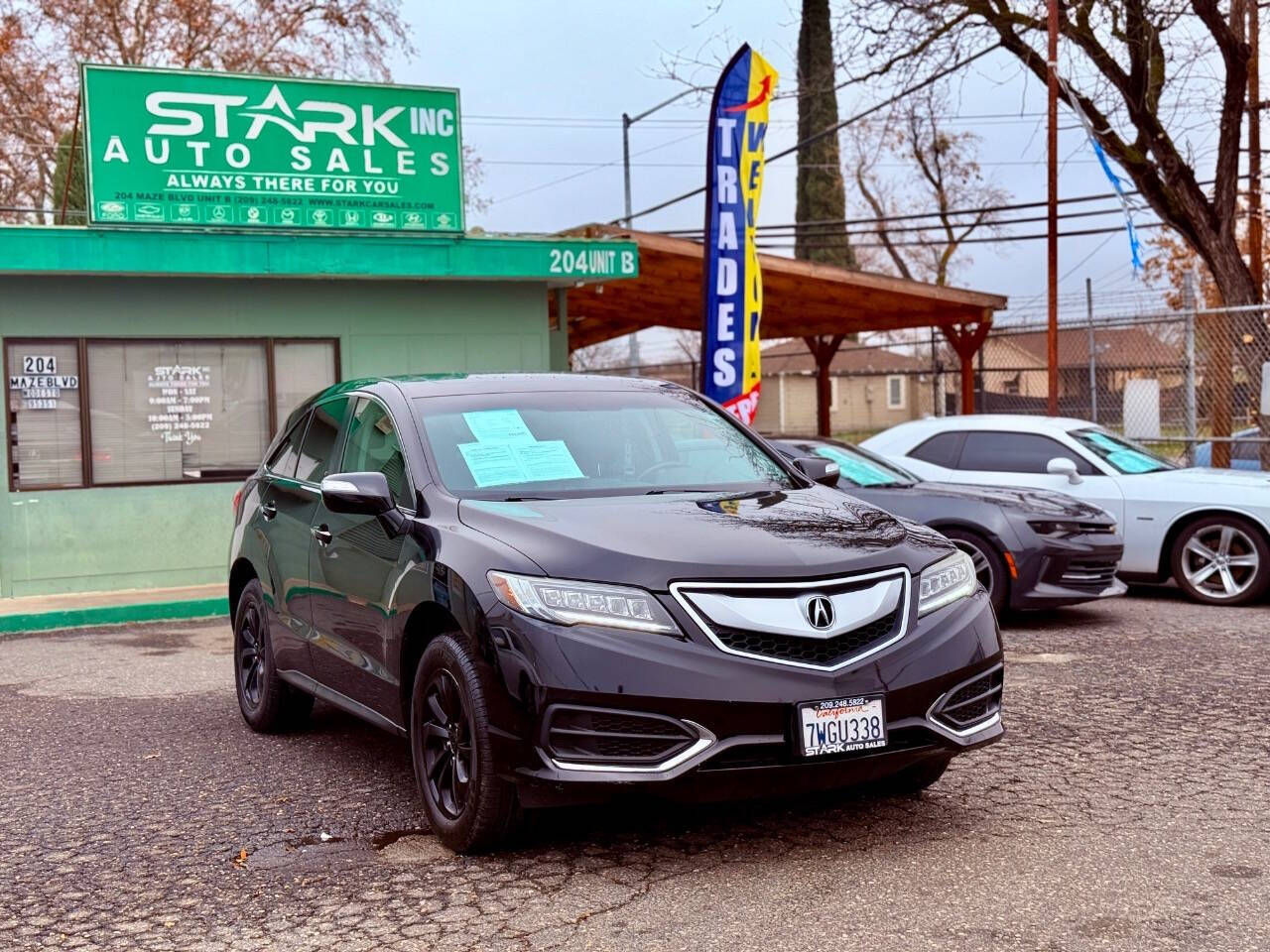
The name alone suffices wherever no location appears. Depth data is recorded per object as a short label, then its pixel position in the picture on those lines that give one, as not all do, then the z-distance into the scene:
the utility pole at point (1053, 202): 14.71
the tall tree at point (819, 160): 40.91
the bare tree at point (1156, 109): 17.22
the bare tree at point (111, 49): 34.09
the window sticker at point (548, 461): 5.45
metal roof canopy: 16.00
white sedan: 10.55
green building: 11.89
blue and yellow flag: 12.44
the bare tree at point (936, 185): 45.44
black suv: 4.31
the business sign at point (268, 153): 11.90
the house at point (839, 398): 58.84
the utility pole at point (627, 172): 32.59
